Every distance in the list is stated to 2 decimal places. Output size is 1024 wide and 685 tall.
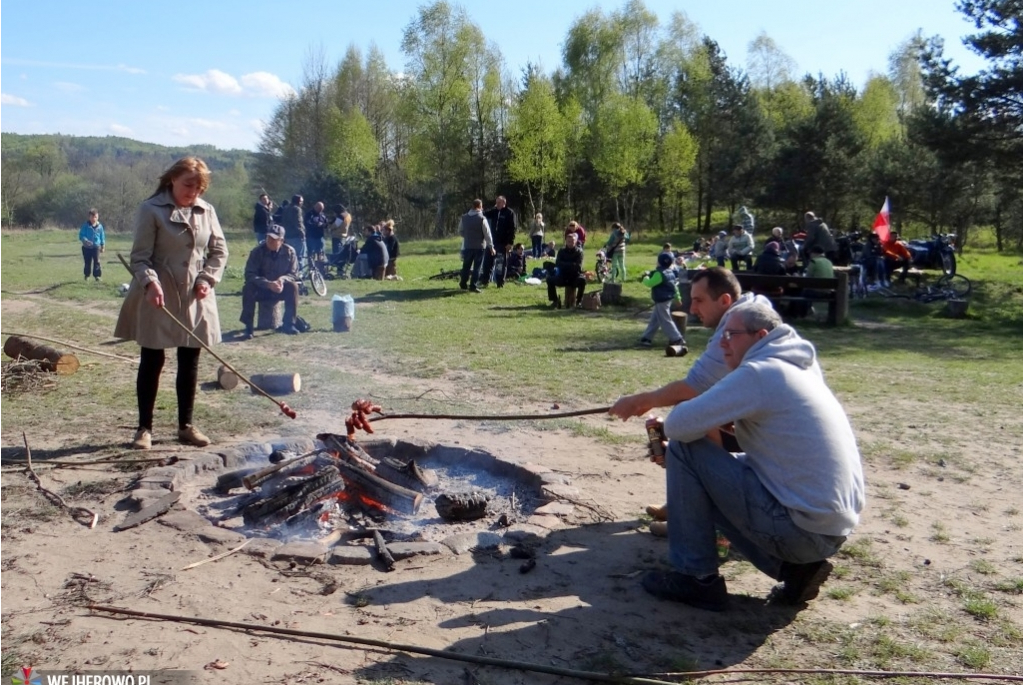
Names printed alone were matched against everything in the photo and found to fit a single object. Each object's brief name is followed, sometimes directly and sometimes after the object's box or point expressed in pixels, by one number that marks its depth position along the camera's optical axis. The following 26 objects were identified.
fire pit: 4.13
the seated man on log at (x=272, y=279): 10.76
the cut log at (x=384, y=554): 3.78
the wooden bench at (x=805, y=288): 13.48
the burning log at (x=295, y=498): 4.32
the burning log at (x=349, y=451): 4.77
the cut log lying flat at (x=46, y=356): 7.76
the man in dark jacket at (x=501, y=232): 17.36
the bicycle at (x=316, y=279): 15.48
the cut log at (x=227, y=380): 7.27
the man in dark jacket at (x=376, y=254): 18.30
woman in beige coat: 5.11
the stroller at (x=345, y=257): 19.05
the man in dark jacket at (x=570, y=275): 14.30
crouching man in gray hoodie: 3.07
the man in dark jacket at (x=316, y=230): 17.88
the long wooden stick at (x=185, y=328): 5.10
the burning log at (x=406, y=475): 4.84
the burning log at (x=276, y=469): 4.57
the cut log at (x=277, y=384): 7.11
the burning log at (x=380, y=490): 4.60
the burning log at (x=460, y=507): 4.46
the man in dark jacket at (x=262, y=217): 16.19
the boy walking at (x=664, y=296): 10.41
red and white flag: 17.80
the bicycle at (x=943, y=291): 16.39
